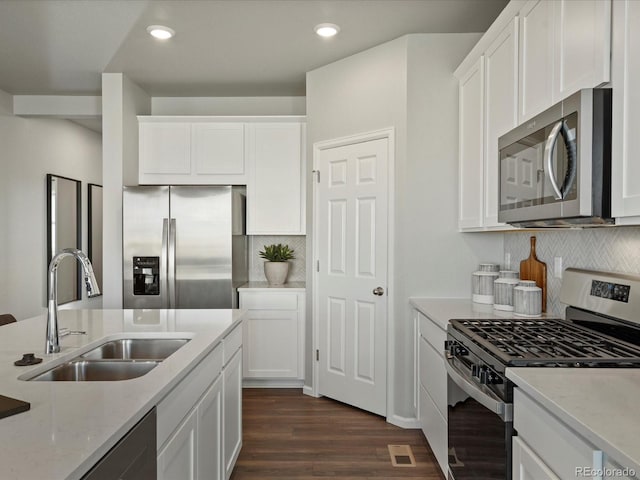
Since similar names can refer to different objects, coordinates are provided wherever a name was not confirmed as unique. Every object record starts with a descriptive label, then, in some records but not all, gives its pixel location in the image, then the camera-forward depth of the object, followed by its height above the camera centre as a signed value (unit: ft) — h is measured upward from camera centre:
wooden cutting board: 8.87 -0.70
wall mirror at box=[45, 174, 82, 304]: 17.25 +0.17
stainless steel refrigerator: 13.34 -0.47
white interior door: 11.55 -1.02
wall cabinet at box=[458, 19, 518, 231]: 7.80 +2.02
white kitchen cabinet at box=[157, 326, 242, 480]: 4.98 -2.38
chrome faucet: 5.49 -0.69
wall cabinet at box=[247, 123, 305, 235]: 14.52 +1.61
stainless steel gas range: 5.13 -1.35
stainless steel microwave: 5.10 +0.81
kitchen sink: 5.71 -1.67
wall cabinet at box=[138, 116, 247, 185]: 14.60 +2.44
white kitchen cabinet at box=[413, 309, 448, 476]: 8.30 -2.85
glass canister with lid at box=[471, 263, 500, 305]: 9.67 -1.00
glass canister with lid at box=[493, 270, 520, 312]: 8.81 -1.06
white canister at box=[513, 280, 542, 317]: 8.22 -1.12
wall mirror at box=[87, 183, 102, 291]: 19.67 +0.14
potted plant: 14.79 -0.98
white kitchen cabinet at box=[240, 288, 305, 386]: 13.96 -2.97
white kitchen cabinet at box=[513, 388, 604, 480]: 3.61 -1.76
